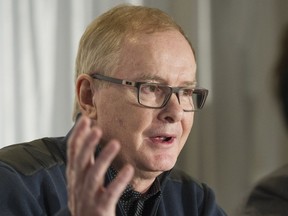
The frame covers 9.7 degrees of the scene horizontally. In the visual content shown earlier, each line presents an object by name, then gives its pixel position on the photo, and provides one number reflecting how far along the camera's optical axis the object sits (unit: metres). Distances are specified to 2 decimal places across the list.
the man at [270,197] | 2.37
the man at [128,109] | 2.43
